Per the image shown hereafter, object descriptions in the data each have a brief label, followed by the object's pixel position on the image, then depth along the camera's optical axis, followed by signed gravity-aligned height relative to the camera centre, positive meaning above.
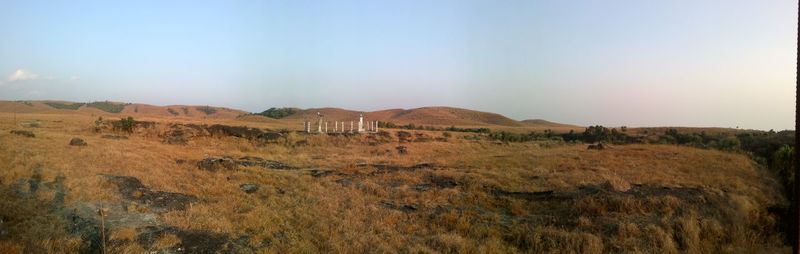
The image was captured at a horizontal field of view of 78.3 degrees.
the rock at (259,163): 21.06 -2.49
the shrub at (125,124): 30.98 -1.49
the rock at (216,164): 17.50 -2.20
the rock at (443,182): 16.42 -2.32
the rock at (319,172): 18.72 -2.47
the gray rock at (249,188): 14.03 -2.36
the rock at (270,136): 33.04 -1.99
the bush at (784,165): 16.26 -1.42
